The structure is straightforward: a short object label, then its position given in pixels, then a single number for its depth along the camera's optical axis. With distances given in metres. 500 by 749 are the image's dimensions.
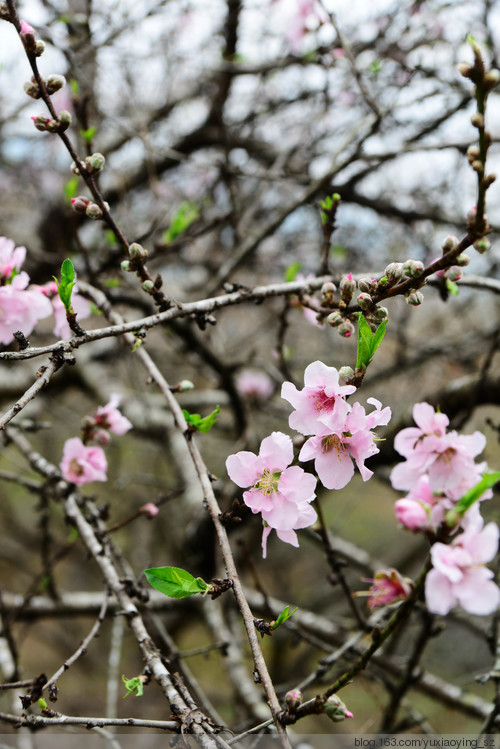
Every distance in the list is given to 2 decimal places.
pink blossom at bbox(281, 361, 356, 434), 0.60
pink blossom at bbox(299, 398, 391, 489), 0.60
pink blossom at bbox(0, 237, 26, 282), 0.68
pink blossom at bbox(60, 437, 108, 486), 0.74
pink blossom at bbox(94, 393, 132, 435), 0.73
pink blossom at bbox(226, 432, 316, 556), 0.61
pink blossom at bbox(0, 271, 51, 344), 0.67
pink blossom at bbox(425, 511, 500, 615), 0.56
